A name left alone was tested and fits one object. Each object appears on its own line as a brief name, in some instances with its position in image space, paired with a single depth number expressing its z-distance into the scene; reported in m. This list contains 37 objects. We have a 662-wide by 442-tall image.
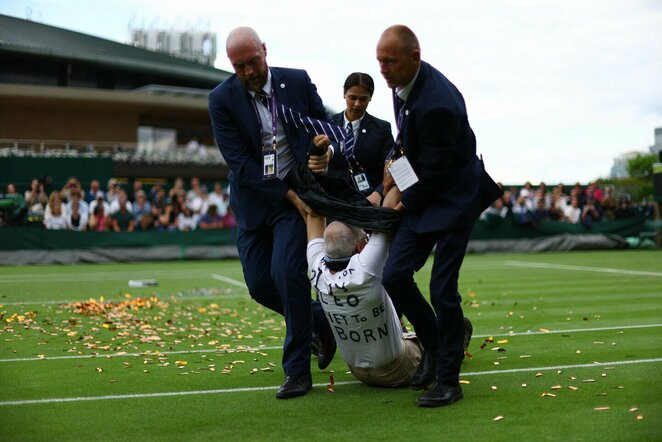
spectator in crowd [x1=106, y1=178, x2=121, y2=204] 22.19
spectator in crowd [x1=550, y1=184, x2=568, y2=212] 25.33
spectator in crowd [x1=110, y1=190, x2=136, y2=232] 21.80
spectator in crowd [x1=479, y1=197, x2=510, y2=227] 24.34
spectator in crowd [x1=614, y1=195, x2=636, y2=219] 26.09
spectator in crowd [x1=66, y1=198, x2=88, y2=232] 21.09
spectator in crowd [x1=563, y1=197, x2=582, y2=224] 25.32
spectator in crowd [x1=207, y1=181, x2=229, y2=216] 23.47
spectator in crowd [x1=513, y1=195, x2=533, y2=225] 24.61
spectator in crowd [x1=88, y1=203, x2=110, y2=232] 21.44
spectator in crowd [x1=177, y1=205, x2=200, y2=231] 22.47
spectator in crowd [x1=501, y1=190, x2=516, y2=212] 24.62
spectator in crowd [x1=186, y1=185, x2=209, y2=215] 22.91
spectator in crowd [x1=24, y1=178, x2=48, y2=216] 21.20
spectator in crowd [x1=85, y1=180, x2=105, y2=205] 22.14
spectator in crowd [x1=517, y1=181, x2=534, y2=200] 25.38
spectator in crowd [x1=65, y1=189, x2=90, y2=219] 21.14
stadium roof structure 52.12
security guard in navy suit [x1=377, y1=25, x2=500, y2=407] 5.04
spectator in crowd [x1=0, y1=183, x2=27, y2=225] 20.78
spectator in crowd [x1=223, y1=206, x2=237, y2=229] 22.98
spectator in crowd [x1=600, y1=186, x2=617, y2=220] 25.92
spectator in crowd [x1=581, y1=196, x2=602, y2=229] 25.22
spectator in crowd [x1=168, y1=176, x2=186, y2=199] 22.97
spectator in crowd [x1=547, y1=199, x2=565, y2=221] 25.16
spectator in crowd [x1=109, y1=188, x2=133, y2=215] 21.88
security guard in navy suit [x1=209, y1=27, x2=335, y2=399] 5.59
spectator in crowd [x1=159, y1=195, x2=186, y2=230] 22.31
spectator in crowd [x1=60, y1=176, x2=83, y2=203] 21.20
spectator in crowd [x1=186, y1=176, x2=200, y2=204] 23.52
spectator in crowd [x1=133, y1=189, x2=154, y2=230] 22.08
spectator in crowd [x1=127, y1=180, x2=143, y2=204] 23.26
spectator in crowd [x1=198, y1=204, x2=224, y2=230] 22.78
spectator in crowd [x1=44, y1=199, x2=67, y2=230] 20.86
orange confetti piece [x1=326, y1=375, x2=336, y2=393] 5.73
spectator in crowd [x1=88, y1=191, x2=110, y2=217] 21.52
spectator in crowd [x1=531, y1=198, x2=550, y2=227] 24.72
